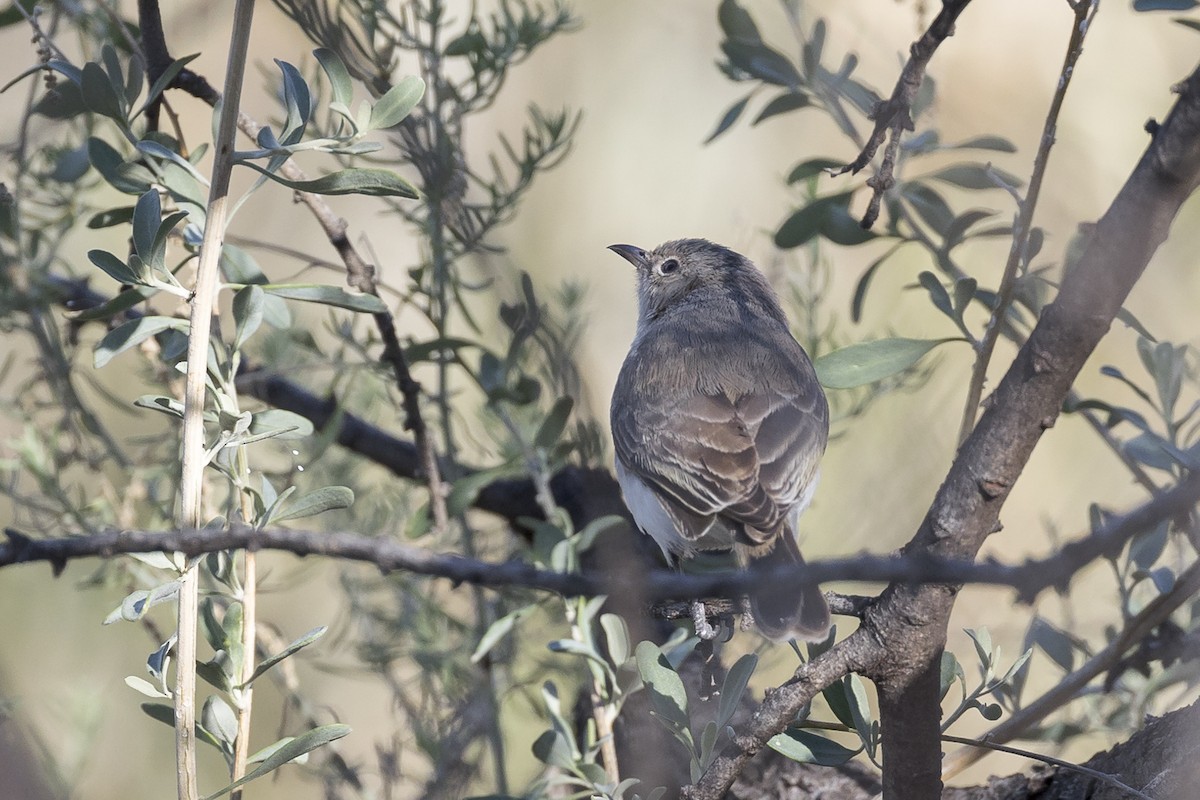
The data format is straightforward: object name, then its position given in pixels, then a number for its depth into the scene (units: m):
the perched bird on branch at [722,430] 6.52
